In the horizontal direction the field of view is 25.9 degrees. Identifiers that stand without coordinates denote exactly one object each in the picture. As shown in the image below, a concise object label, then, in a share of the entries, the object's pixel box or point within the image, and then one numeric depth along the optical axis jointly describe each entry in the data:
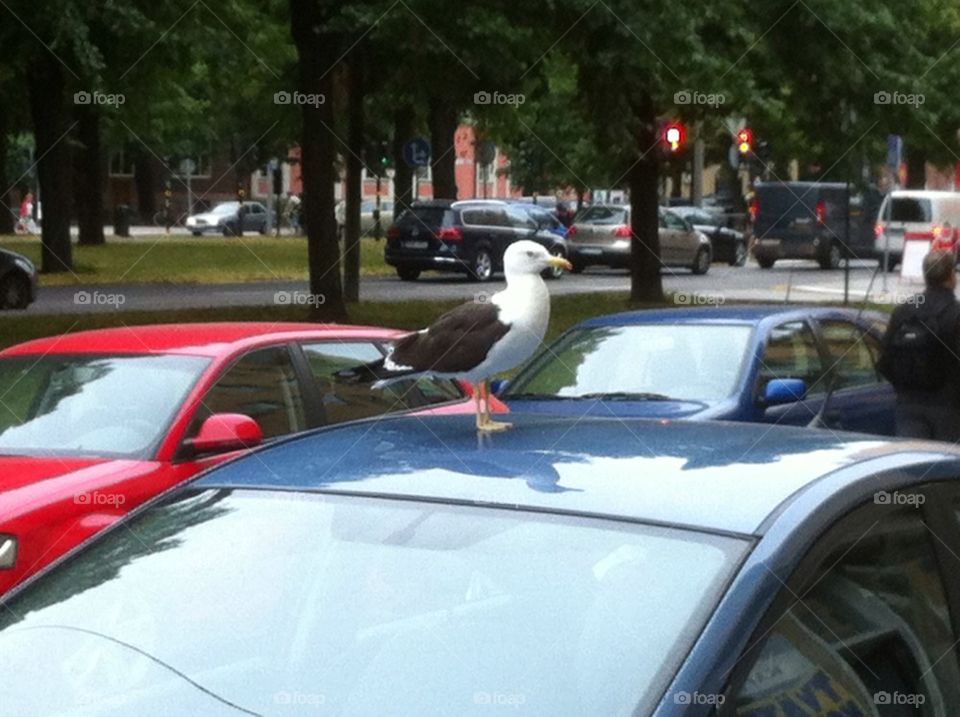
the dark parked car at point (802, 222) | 55.97
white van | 54.22
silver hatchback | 50.78
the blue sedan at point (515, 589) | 3.32
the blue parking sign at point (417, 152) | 33.03
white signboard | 33.97
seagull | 6.78
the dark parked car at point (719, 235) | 59.38
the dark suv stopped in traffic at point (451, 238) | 45.28
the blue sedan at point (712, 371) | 11.29
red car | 8.09
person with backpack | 10.65
